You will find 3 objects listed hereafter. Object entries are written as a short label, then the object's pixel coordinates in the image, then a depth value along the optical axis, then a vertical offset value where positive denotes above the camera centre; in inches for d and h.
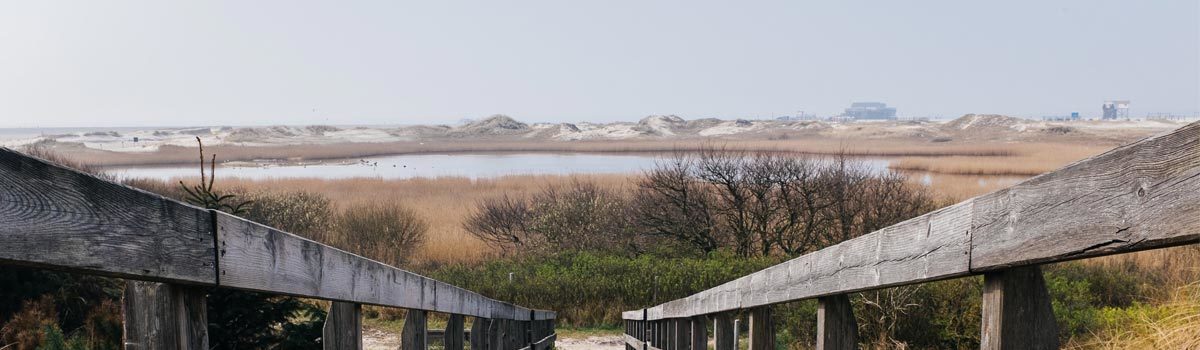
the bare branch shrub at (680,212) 826.8 -85.1
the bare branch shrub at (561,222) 882.8 -102.8
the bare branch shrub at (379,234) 853.8 -107.4
